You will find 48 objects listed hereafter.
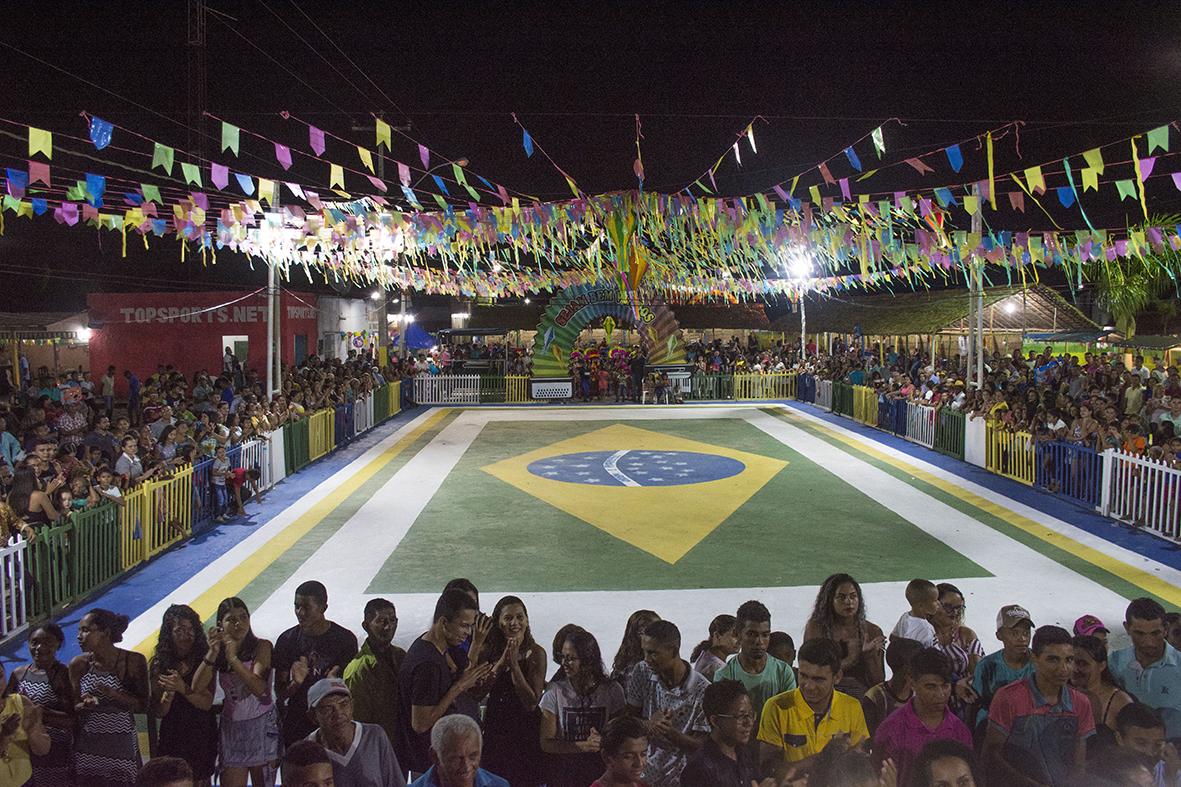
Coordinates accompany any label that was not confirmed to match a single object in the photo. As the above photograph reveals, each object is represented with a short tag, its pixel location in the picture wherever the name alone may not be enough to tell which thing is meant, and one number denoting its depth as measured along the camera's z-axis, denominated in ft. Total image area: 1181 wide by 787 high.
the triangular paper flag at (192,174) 37.53
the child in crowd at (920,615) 16.92
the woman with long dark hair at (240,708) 15.12
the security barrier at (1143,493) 34.73
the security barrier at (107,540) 25.58
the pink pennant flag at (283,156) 36.81
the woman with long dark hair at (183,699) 14.73
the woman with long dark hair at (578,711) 13.91
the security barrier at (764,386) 96.58
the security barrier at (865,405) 71.05
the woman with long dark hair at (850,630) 16.94
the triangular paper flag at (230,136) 33.98
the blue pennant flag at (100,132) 32.17
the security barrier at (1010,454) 46.11
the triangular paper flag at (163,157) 34.63
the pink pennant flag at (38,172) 33.63
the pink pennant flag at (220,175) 37.65
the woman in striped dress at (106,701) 14.56
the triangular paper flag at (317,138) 38.68
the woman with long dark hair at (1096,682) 14.70
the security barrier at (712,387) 96.68
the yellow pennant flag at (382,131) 36.99
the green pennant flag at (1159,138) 32.76
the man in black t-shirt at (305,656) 14.94
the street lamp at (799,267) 78.95
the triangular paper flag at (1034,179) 38.20
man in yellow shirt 13.16
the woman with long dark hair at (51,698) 14.48
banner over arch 94.07
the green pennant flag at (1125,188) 39.52
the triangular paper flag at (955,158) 39.42
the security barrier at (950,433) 54.54
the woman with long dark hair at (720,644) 16.30
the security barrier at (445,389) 91.91
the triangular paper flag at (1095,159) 35.59
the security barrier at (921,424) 59.00
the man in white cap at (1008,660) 15.24
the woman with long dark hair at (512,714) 14.40
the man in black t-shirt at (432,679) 14.10
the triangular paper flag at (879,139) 40.11
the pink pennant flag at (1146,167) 34.12
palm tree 128.16
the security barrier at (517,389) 95.35
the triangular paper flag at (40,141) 30.07
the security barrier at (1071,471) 40.37
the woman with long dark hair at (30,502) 28.37
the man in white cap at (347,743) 12.33
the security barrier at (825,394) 83.29
